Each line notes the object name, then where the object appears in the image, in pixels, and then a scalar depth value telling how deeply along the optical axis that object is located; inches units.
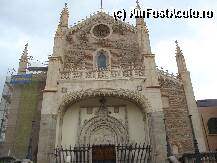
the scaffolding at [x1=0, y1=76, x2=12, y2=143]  641.4
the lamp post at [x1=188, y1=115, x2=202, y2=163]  316.7
